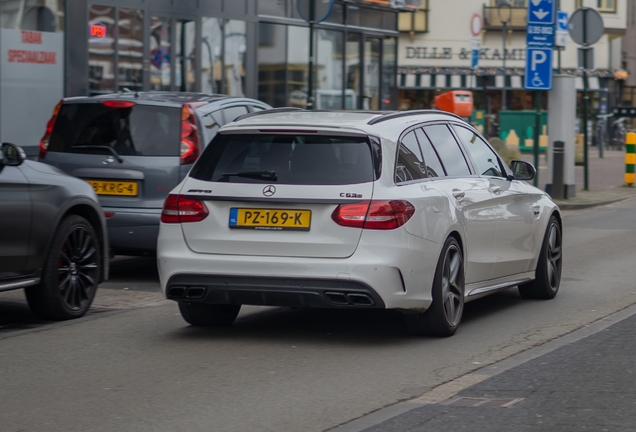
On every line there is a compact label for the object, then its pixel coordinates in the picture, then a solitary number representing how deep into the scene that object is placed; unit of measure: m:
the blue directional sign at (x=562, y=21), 34.84
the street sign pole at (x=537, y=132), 20.50
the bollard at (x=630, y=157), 23.17
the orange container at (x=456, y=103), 32.26
